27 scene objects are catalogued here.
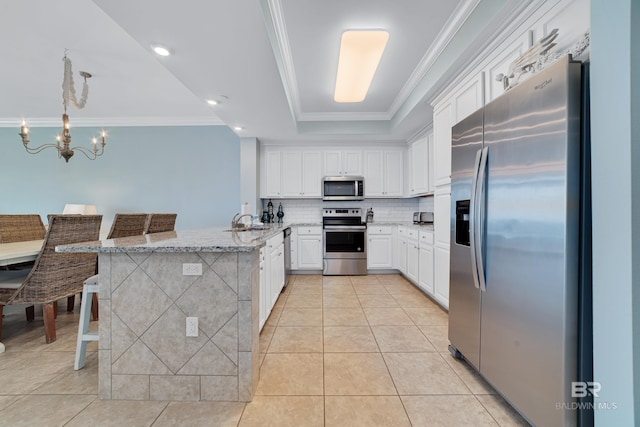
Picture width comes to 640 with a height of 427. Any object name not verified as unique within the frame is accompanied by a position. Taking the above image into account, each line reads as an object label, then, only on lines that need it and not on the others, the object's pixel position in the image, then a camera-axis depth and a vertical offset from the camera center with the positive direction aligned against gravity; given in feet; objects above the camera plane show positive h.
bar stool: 6.29 -2.71
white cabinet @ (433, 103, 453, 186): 9.32 +2.62
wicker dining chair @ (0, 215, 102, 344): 7.36 -1.76
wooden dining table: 6.98 -1.10
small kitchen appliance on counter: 15.06 -0.15
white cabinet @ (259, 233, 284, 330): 7.77 -2.04
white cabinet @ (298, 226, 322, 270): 15.62 -1.95
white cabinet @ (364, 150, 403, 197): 16.55 +2.60
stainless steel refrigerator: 3.74 -0.43
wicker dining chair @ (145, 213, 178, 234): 9.98 -0.39
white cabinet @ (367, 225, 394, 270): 15.66 -1.99
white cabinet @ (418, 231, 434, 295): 10.92 -1.98
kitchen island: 5.32 -2.20
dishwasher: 13.36 -2.07
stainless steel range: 15.44 -2.03
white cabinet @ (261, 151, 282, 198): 16.55 +2.36
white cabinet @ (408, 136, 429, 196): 13.39 +2.53
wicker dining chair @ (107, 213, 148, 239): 9.23 -0.46
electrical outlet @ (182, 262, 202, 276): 5.34 -1.10
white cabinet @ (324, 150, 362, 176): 16.51 +3.14
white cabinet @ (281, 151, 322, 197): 16.51 +2.56
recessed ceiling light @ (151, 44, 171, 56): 6.80 +4.18
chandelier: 10.03 +4.82
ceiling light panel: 8.12 +5.36
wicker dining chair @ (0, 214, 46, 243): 9.58 -0.62
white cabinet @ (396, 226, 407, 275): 14.21 -1.96
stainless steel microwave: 16.19 +1.59
